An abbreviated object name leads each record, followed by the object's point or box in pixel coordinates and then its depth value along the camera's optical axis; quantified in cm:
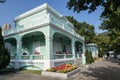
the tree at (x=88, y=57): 1377
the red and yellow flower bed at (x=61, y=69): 723
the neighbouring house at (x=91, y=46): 2406
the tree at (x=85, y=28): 2428
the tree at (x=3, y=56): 778
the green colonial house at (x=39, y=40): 872
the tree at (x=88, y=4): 409
